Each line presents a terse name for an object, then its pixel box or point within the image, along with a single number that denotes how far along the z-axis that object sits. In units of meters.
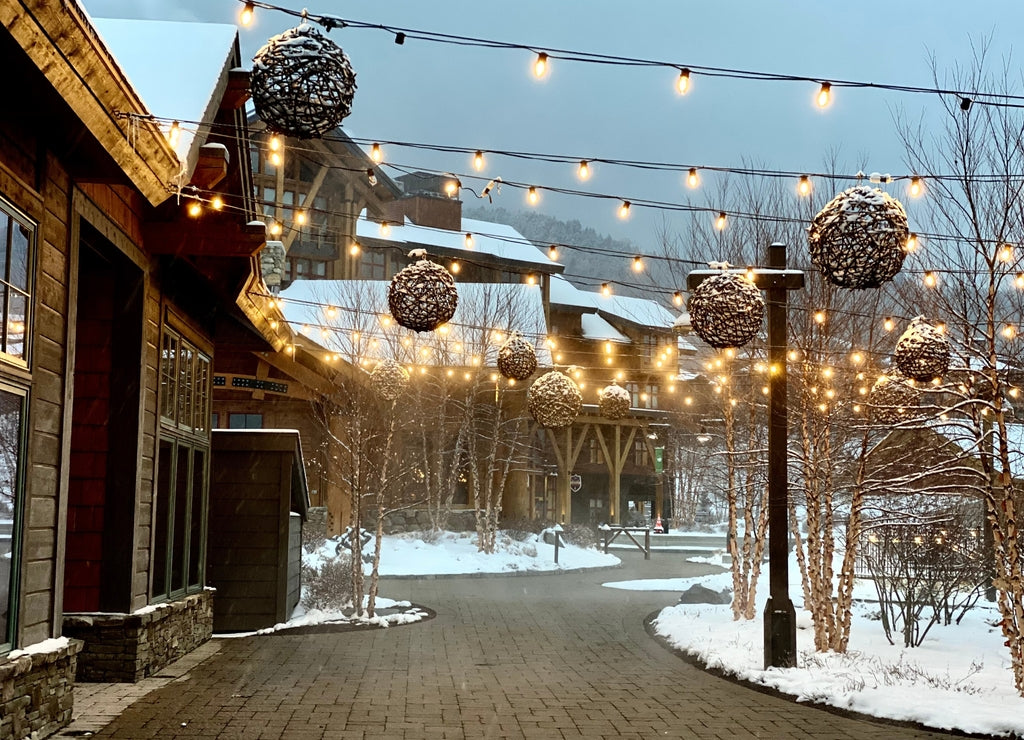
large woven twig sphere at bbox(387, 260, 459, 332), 9.90
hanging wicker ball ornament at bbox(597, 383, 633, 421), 18.27
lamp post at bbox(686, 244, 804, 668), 10.22
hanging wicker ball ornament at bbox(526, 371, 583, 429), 16.69
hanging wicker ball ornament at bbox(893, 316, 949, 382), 9.35
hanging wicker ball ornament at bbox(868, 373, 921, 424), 10.41
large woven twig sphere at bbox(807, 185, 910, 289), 8.23
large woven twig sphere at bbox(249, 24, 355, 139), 6.57
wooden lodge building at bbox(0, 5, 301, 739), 6.17
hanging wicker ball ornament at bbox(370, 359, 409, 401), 17.05
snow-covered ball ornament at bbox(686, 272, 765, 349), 9.72
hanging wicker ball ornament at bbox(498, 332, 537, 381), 14.18
